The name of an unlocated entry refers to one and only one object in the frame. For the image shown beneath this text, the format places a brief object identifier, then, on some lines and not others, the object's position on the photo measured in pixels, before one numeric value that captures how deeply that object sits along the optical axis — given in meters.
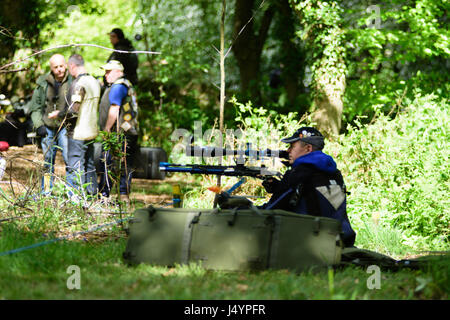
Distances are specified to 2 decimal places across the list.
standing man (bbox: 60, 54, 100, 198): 15.81
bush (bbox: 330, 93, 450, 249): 13.91
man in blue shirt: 15.98
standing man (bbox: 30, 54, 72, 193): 16.17
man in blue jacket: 10.18
